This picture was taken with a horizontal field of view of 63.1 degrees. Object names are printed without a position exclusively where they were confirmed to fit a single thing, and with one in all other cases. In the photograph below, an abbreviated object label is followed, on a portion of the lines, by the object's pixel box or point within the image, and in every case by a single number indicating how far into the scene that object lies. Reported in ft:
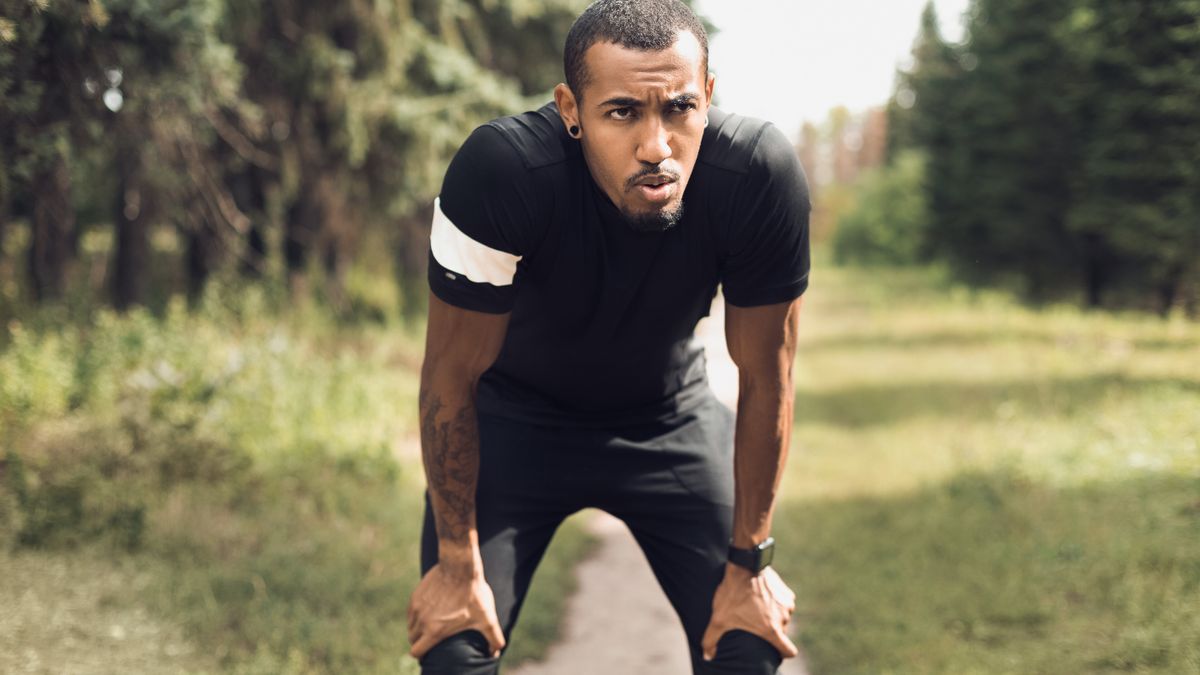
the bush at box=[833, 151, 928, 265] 142.20
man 8.02
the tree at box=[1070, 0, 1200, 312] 41.68
